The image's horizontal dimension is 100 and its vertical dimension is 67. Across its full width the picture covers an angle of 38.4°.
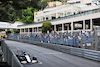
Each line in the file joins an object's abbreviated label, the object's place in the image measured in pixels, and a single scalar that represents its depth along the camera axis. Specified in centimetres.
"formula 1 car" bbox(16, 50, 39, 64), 1052
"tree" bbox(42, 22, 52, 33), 4044
